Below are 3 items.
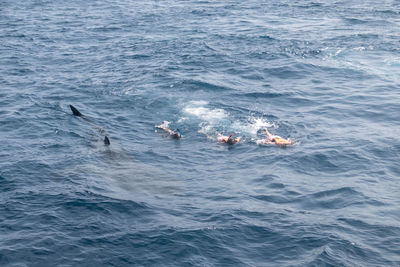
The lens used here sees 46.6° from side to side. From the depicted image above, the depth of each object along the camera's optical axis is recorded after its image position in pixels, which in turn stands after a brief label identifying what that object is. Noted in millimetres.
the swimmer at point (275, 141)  27703
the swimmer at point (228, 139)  27766
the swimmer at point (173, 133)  28861
